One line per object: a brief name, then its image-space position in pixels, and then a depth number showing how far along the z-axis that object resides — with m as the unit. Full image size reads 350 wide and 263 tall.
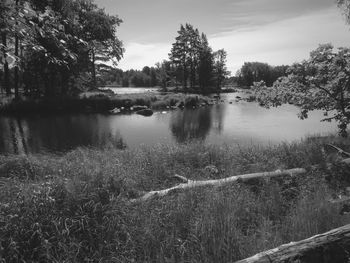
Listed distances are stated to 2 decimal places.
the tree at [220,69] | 81.19
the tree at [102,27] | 33.12
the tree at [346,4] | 13.86
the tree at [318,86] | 7.54
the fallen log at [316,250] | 2.83
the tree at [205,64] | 71.94
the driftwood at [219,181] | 5.44
